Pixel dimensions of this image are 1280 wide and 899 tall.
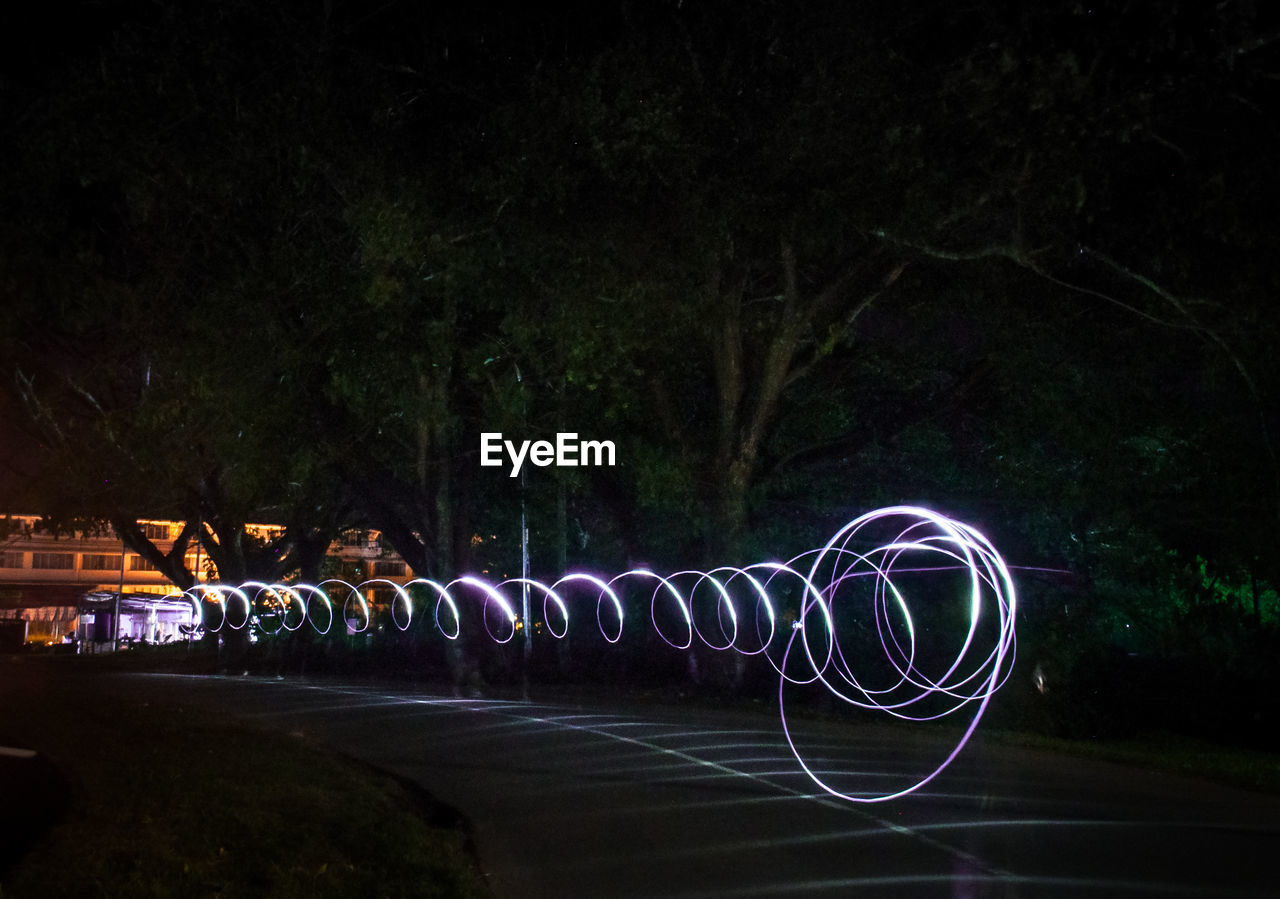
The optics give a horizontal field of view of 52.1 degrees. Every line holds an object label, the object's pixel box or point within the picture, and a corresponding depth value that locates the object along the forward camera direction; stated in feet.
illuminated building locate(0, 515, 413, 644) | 246.06
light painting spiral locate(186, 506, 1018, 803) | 76.59
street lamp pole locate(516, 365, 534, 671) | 100.84
